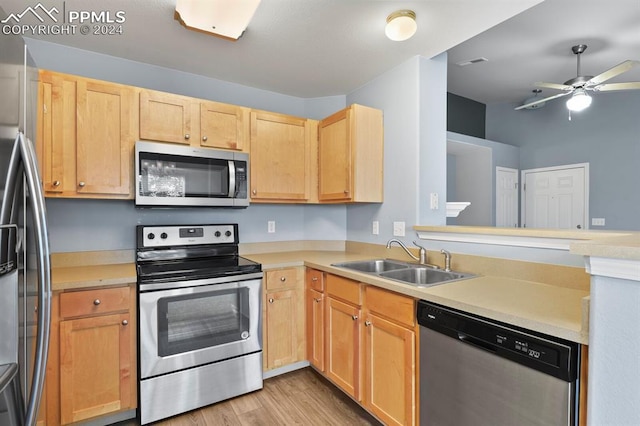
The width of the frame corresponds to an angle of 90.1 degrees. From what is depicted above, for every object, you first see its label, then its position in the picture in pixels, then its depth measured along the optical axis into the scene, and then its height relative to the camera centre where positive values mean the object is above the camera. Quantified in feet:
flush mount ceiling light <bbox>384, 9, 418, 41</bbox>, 6.18 +3.62
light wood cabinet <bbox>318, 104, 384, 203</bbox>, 8.50 +1.51
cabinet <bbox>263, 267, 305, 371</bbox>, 7.82 -2.72
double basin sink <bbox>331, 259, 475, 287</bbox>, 6.73 -1.39
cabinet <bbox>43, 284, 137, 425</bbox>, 5.70 -2.71
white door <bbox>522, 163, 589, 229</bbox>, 15.51 +0.69
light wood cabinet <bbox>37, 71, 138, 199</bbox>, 6.42 +1.56
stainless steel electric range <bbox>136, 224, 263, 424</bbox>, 6.31 -2.53
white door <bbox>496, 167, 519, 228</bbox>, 16.84 +0.73
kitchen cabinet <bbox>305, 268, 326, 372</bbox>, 7.78 -2.64
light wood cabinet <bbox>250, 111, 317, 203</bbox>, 8.79 +1.50
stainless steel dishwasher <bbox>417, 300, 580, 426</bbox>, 3.48 -2.07
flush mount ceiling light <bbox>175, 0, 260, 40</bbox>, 5.78 +3.73
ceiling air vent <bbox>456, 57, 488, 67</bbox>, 10.95 +5.19
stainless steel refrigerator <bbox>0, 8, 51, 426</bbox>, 3.10 -0.47
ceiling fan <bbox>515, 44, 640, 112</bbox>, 9.54 +4.01
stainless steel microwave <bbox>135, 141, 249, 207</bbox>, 7.15 +0.81
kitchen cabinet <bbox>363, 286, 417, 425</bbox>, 5.39 -2.67
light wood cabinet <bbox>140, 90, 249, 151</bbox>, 7.36 +2.18
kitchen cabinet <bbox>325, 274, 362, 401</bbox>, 6.64 -2.74
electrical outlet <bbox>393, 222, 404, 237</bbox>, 8.38 -0.50
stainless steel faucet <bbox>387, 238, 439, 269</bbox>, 7.48 -1.04
